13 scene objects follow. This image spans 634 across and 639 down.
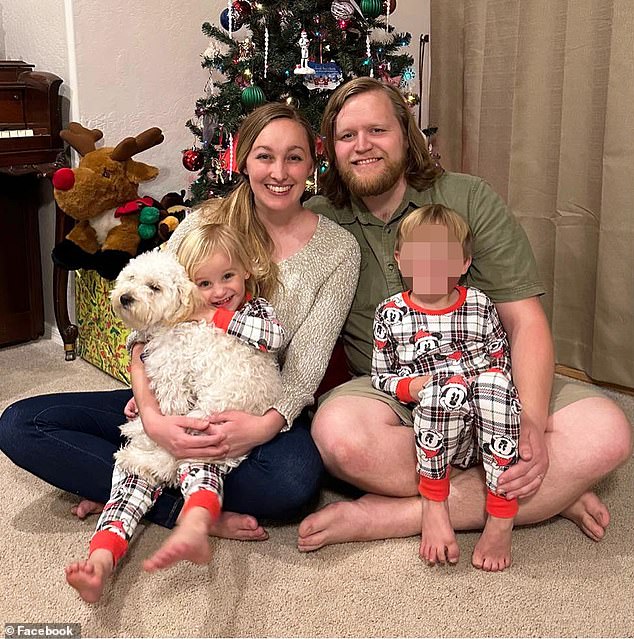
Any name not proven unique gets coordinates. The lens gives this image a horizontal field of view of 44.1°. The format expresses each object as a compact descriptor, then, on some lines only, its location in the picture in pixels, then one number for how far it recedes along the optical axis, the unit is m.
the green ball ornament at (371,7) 2.42
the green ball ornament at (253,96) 2.41
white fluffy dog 1.56
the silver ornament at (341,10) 2.43
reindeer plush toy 2.54
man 1.63
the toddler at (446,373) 1.54
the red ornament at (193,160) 2.64
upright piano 2.65
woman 1.61
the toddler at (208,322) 1.45
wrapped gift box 2.62
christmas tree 2.44
